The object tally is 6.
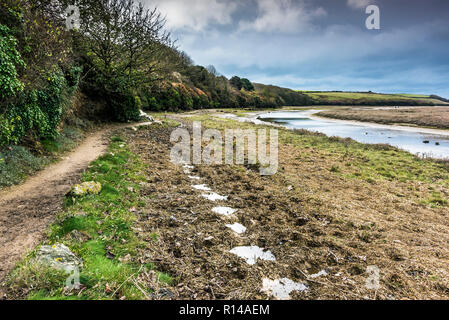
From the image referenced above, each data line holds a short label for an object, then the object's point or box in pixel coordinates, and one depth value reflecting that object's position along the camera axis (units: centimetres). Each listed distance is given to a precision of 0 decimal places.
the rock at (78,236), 514
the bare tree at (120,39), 2002
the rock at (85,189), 697
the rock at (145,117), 2676
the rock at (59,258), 402
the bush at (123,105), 2264
